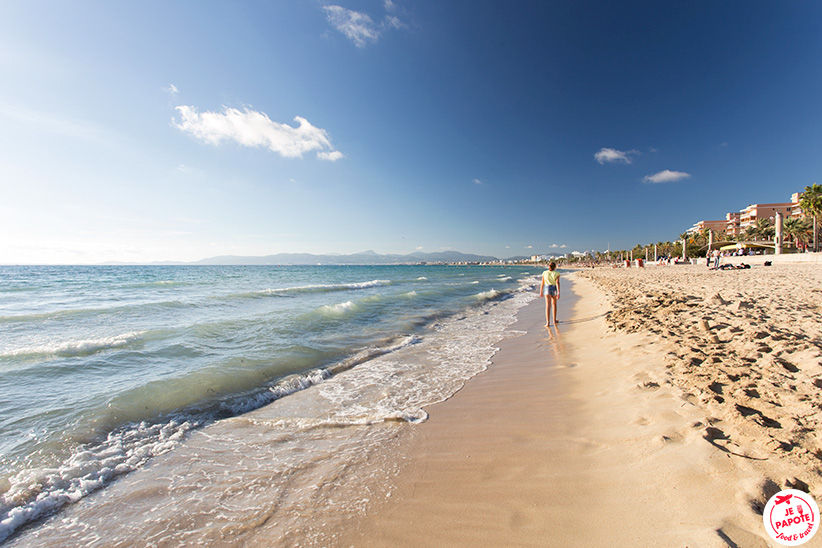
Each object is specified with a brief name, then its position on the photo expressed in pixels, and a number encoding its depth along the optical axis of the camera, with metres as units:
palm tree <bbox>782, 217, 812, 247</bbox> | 53.31
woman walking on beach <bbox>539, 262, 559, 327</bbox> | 10.27
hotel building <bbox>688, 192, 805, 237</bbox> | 86.06
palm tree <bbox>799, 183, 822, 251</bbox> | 41.97
